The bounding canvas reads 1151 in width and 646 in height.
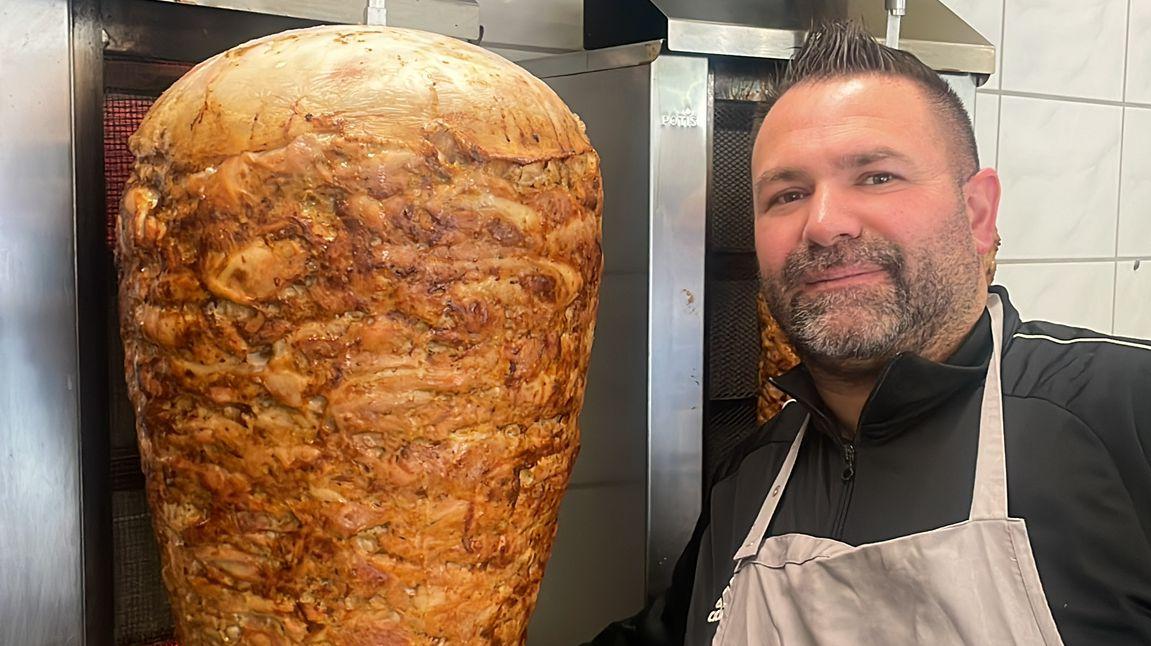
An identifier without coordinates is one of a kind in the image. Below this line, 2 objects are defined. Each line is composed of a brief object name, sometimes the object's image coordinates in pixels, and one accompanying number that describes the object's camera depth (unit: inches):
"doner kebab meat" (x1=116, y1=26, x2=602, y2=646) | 35.8
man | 46.4
